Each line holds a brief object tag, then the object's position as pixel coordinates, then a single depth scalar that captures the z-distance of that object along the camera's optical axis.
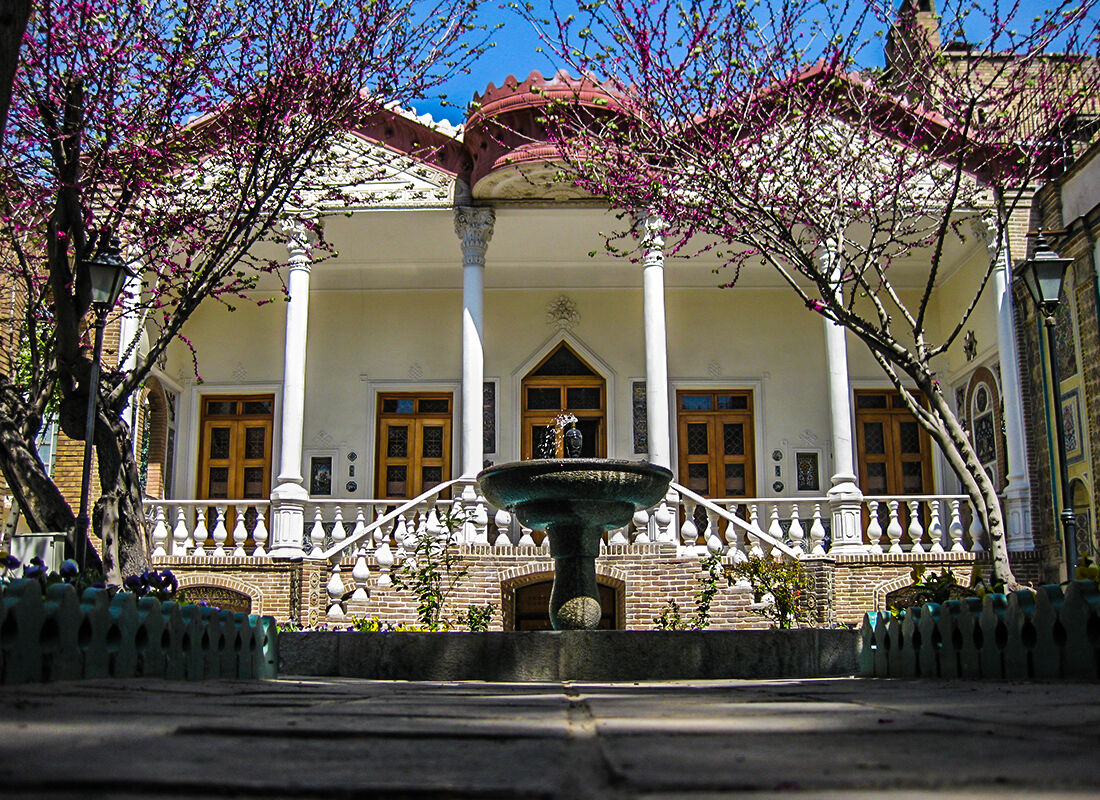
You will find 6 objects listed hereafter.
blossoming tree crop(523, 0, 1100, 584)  8.83
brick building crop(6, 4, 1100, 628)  16.64
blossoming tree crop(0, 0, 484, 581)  8.12
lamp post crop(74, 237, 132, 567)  8.02
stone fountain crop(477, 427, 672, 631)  8.01
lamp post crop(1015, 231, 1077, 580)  8.77
